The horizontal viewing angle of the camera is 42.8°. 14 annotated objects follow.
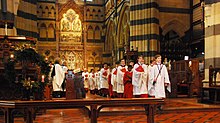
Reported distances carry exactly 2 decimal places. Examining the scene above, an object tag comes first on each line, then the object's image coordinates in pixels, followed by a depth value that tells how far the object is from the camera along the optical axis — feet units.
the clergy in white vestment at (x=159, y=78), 29.53
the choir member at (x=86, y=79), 70.60
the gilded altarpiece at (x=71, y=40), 105.29
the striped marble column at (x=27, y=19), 68.65
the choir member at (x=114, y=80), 43.99
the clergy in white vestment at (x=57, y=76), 45.93
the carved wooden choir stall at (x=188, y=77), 48.83
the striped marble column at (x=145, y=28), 62.28
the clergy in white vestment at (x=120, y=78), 40.75
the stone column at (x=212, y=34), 37.11
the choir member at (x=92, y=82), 64.71
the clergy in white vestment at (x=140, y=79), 33.19
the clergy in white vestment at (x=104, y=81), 52.49
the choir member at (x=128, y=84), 37.32
